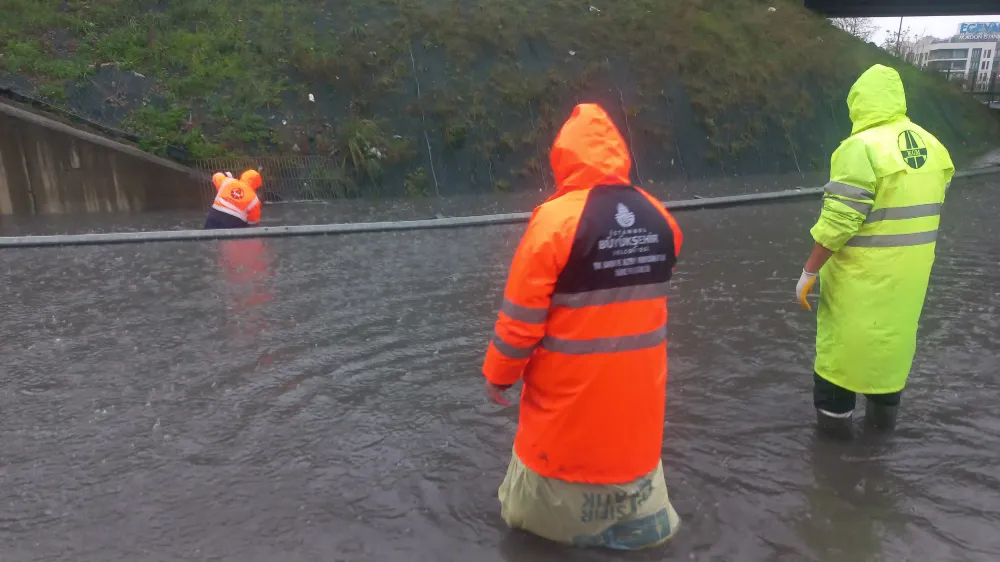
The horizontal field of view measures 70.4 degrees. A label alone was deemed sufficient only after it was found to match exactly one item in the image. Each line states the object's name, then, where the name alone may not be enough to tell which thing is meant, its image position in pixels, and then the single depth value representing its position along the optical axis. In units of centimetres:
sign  10614
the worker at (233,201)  1020
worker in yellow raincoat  339
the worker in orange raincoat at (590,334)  241
